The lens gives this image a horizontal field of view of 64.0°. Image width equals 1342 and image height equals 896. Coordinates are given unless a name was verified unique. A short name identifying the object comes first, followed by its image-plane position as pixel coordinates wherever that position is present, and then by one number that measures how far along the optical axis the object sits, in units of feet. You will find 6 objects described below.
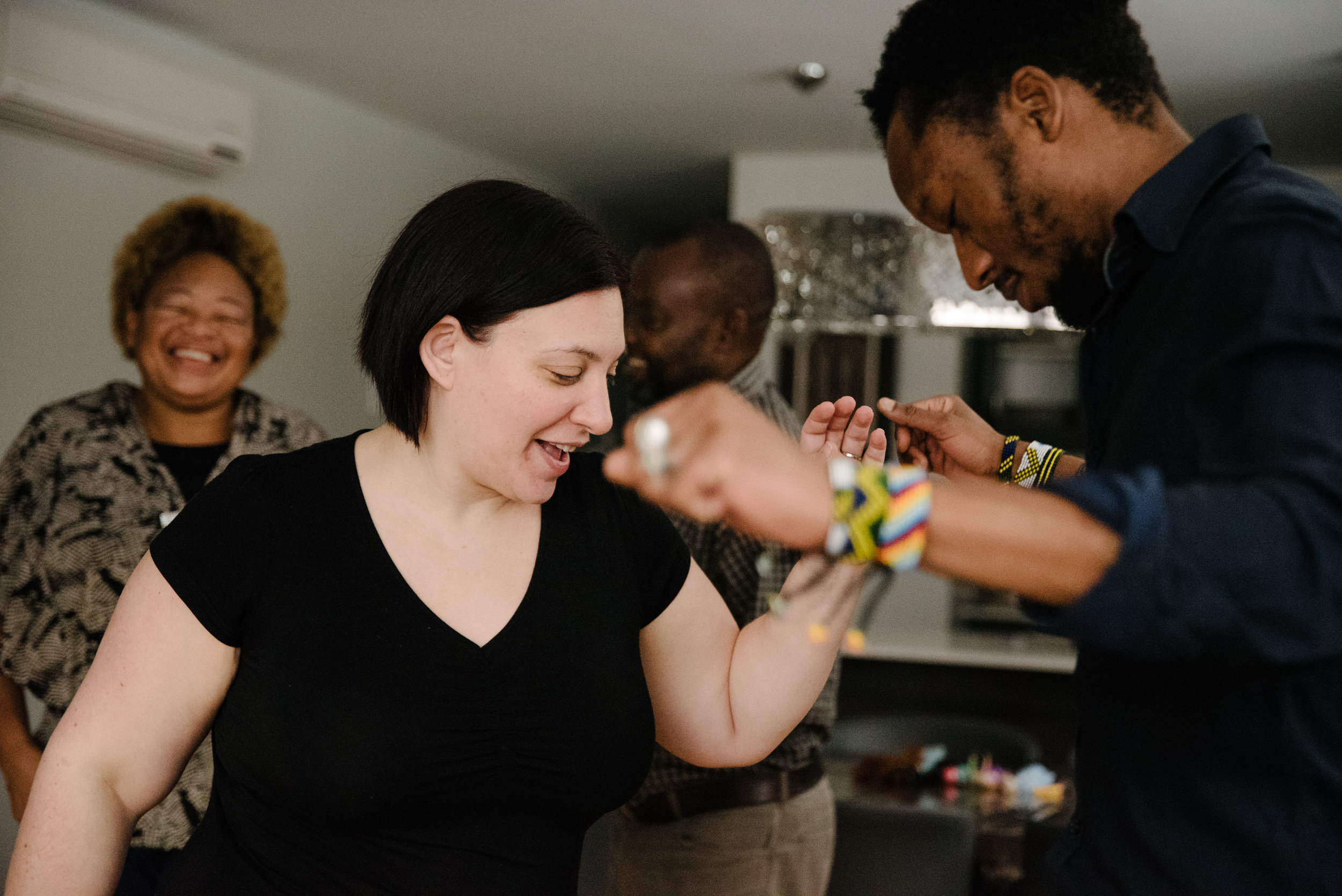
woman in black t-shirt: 3.85
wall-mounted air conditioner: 10.05
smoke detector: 12.32
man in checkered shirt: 6.49
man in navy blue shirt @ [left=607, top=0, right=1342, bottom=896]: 2.19
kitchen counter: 15.16
